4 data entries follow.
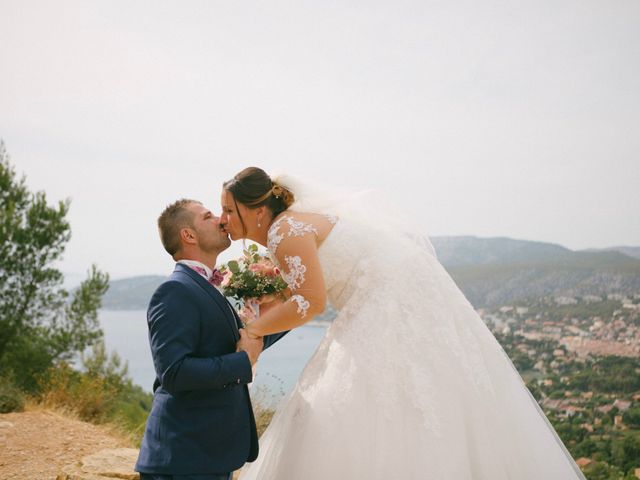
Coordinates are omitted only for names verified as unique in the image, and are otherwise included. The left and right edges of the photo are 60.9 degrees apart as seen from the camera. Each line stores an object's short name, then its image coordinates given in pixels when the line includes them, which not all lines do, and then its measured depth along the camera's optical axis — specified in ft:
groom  8.32
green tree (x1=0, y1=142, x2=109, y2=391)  49.39
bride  10.10
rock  17.35
